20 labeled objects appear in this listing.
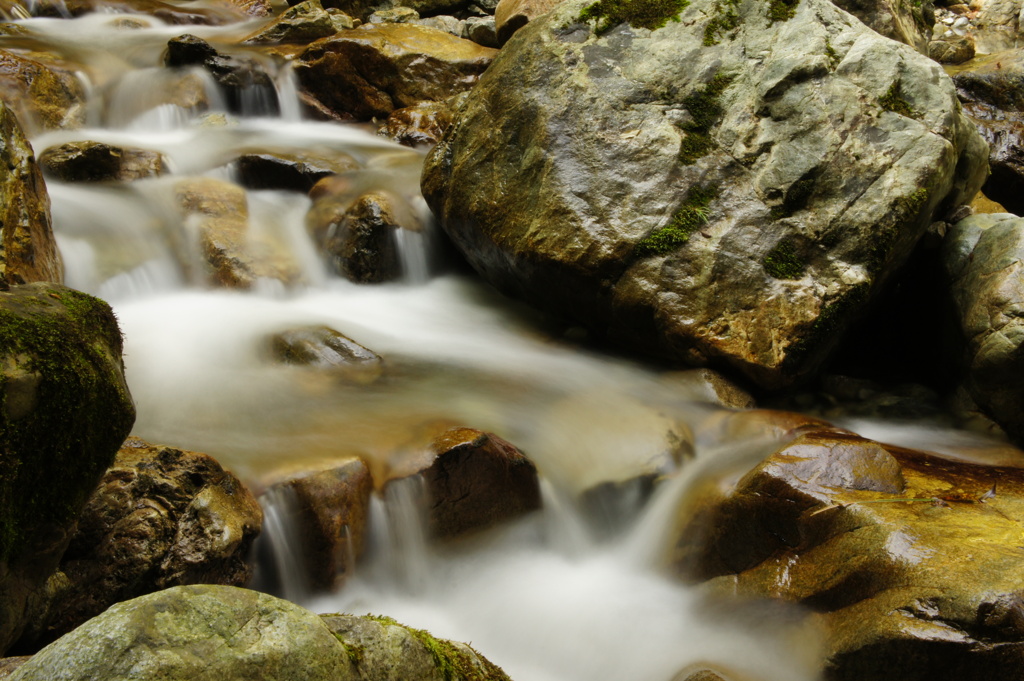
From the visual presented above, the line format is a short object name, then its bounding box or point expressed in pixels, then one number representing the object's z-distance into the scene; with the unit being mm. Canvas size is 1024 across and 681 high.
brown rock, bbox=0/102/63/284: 4688
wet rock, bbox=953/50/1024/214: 9500
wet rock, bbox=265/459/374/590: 3822
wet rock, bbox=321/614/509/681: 1909
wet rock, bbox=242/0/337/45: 11945
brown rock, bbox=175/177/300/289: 6723
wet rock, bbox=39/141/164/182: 7438
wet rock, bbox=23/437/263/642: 3053
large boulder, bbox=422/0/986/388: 5508
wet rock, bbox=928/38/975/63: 12344
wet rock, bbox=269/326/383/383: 5395
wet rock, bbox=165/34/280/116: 10305
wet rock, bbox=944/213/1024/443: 4977
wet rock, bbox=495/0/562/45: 10641
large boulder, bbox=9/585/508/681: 1481
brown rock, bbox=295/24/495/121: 10805
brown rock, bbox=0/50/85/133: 8656
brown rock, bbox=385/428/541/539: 4141
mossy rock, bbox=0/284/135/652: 2234
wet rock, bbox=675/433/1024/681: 2787
